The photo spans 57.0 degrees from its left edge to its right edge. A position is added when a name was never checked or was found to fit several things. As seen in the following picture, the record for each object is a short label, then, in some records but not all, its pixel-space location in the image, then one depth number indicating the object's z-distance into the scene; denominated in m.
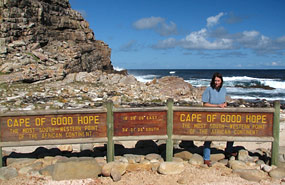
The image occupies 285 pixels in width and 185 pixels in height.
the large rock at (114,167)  5.41
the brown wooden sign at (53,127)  5.58
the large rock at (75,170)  5.28
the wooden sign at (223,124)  5.69
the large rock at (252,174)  5.19
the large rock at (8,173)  5.33
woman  5.85
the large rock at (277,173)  5.25
